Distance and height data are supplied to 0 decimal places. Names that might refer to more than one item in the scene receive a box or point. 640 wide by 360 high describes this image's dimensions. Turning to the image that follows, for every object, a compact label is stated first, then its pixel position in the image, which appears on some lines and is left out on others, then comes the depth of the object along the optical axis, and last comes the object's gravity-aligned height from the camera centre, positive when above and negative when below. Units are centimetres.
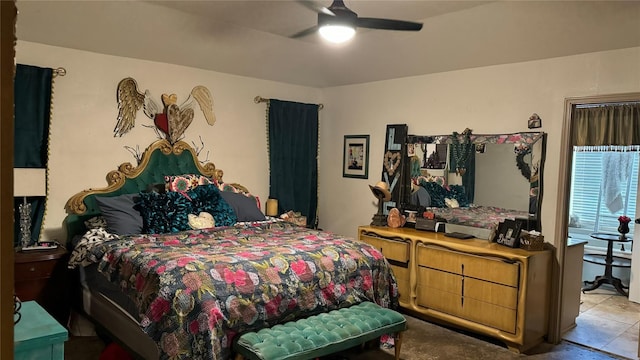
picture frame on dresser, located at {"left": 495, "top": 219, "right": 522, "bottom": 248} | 371 -48
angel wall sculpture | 421 +47
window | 574 -24
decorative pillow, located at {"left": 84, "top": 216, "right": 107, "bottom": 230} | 381 -58
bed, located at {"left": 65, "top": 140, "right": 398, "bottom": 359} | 258 -70
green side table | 165 -69
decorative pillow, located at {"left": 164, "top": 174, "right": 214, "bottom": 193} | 424 -22
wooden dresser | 347 -91
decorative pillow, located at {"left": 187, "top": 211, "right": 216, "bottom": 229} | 389 -53
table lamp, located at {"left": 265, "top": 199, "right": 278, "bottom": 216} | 522 -51
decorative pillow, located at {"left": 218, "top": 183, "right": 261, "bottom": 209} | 477 -30
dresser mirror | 381 +7
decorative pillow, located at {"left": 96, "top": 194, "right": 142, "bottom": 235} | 369 -49
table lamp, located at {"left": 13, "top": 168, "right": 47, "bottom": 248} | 343 -29
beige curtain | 426 +54
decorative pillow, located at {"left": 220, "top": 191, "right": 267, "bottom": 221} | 441 -44
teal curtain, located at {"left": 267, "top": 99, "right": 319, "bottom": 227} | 533 +10
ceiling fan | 252 +83
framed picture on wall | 531 +13
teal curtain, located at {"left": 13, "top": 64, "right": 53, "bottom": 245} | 364 +23
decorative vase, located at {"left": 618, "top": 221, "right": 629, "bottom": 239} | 516 -53
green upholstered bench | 247 -98
